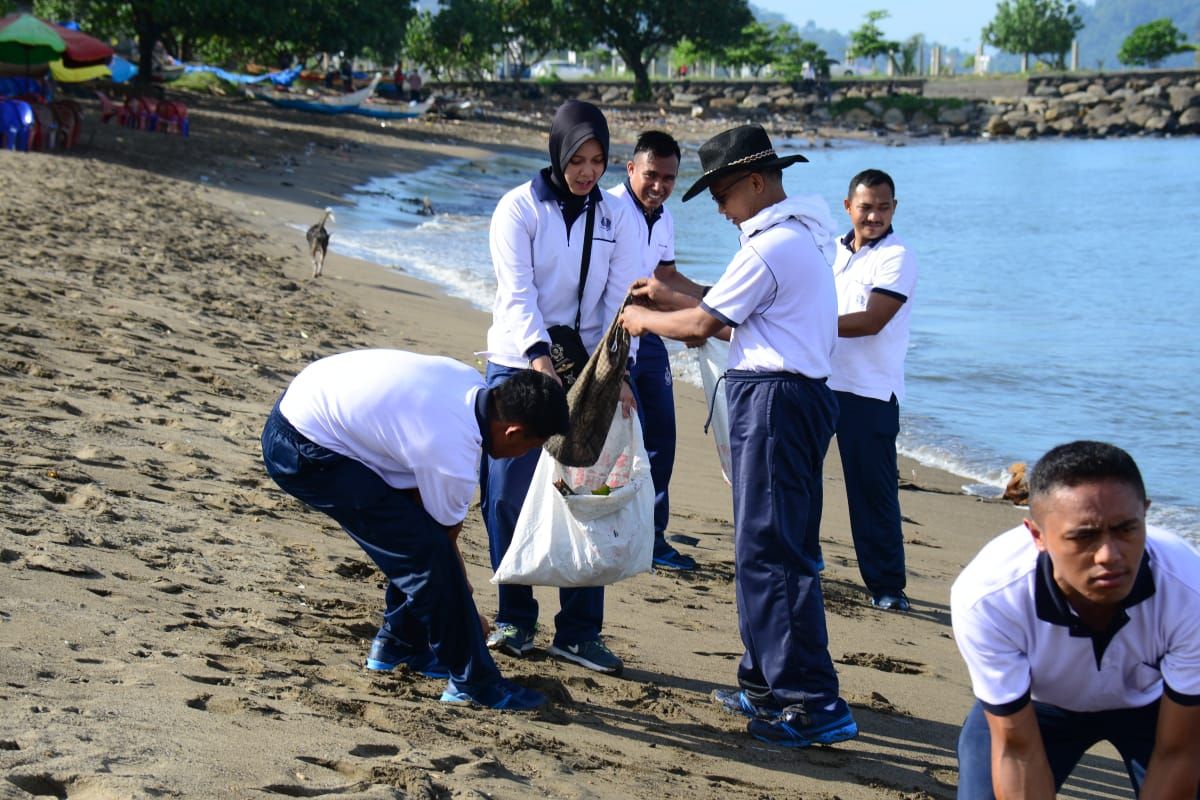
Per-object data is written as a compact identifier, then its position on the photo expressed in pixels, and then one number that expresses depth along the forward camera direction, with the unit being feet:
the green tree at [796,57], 221.66
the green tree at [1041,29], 267.59
